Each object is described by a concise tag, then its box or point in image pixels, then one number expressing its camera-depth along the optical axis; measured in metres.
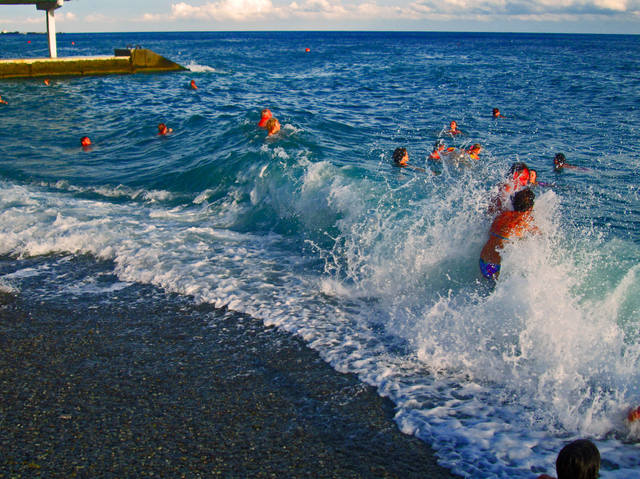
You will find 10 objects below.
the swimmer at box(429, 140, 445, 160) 13.27
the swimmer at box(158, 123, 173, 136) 16.44
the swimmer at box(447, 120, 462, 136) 16.08
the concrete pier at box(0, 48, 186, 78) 31.08
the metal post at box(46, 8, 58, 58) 34.06
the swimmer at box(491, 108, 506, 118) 18.91
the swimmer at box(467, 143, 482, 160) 12.87
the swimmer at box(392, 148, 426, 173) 11.93
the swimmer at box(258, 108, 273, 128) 15.04
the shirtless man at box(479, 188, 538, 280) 6.03
